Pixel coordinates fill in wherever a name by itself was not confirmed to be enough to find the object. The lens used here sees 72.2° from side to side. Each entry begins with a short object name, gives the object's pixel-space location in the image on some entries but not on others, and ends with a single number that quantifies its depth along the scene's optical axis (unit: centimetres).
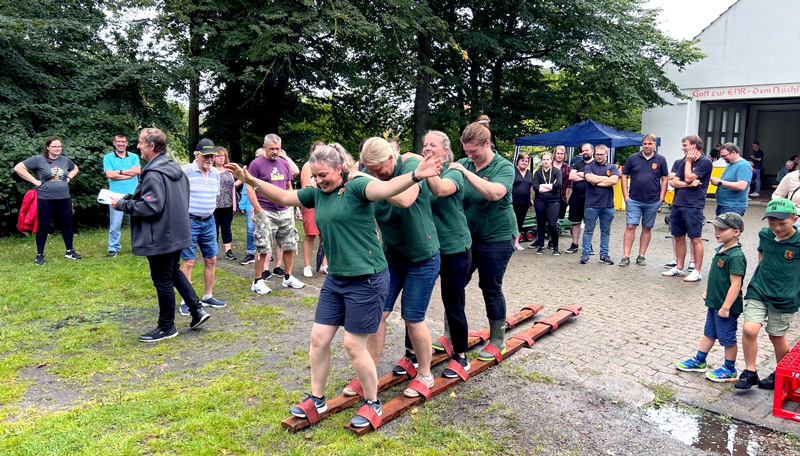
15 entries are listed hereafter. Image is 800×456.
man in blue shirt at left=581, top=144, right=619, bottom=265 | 905
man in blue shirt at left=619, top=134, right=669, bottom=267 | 858
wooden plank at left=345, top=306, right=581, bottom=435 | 370
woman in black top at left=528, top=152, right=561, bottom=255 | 985
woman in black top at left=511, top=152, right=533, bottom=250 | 971
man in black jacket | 495
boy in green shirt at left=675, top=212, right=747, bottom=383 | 409
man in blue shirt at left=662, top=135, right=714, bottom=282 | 781
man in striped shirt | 596
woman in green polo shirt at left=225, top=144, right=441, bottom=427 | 339
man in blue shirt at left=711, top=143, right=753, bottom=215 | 744
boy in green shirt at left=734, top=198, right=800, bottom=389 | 400
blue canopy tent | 1485
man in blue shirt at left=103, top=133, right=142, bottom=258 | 868
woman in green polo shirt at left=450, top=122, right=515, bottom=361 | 430
